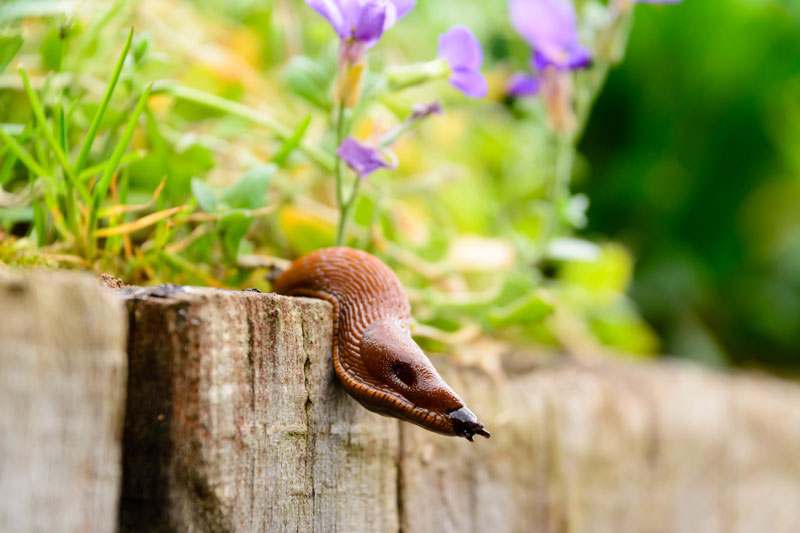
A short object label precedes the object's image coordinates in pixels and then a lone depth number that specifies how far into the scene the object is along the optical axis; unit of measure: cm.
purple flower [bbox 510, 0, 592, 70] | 156
